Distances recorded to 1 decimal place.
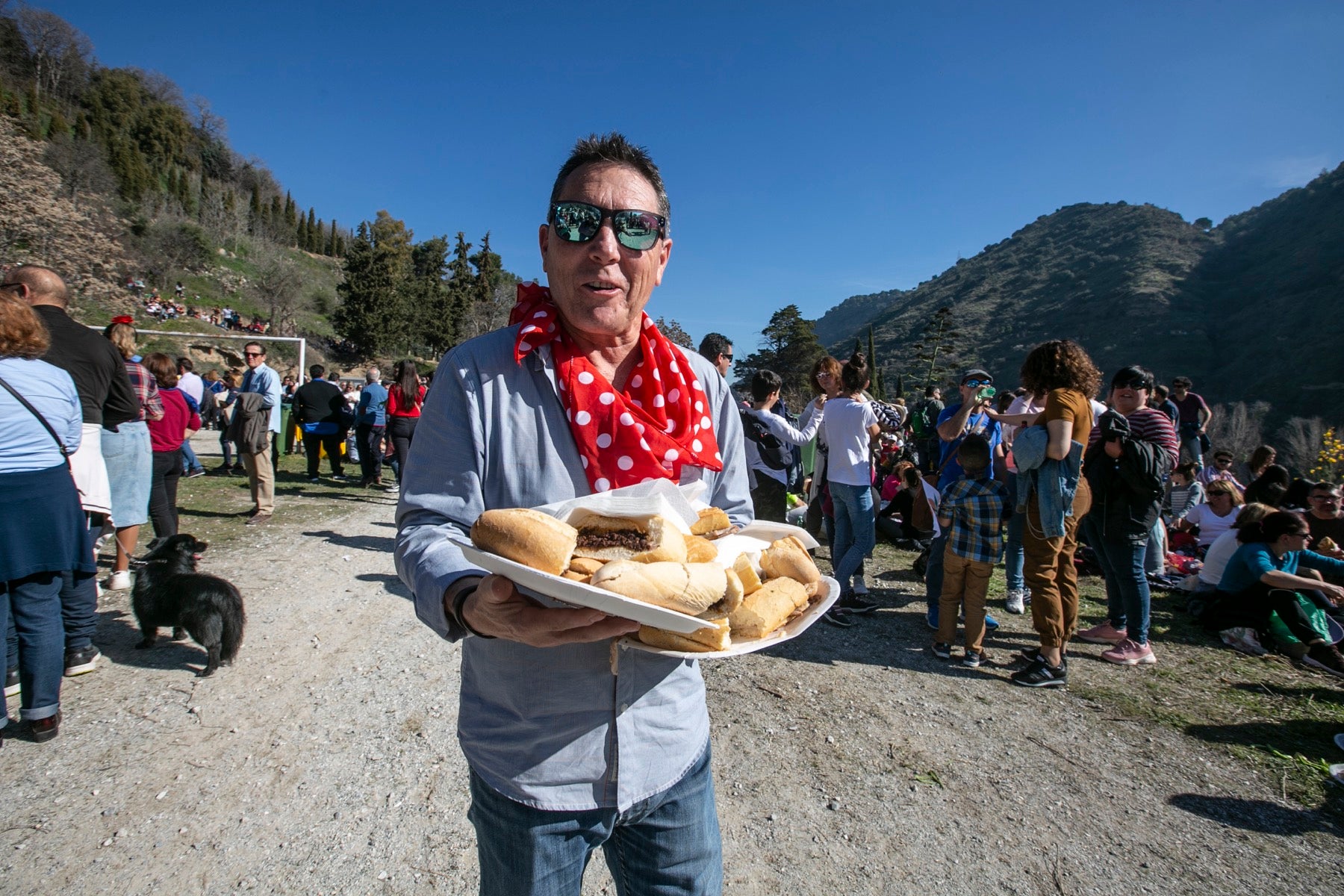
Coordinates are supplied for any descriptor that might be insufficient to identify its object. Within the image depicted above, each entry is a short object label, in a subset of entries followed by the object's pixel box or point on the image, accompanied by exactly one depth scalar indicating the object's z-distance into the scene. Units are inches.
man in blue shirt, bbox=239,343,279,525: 313.1
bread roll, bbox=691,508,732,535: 53.9
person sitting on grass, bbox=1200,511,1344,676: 197.5
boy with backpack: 232.5
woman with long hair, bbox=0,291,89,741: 118.0
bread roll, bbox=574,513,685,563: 42.4
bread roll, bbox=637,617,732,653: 43.1
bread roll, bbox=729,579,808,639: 46.1
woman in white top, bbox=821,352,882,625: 211.6
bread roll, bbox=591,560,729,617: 38.1
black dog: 157.2
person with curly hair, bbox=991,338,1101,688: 171.2
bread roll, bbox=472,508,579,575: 38.8
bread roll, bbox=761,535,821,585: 52.9
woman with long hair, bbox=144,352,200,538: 235.6
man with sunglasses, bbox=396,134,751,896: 51.1
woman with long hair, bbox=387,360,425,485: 363.3
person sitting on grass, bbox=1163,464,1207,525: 342.0
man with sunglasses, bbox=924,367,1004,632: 208.4
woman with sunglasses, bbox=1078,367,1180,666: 184.1
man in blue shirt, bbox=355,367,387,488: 420.8
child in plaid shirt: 185.5
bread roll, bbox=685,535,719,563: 45.7
